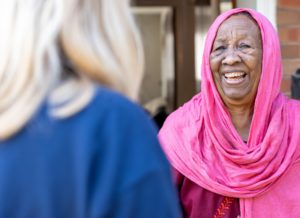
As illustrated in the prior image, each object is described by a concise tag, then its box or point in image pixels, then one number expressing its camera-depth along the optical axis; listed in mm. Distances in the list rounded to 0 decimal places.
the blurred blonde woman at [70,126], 945
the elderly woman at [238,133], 2264
